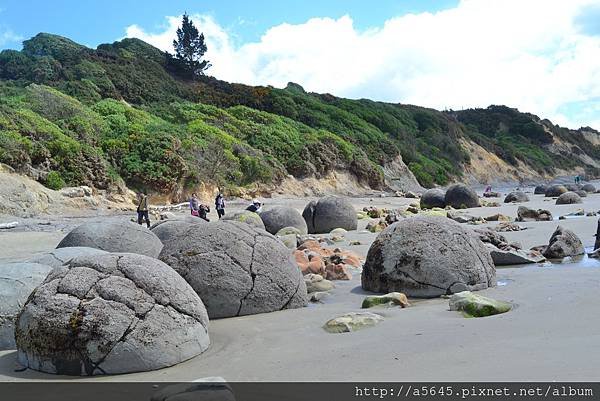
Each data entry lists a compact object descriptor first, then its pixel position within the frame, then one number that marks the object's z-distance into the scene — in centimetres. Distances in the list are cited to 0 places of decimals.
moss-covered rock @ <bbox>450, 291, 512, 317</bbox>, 596
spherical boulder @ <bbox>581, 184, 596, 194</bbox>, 3877
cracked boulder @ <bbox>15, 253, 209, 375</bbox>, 482
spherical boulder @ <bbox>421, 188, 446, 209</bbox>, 2949
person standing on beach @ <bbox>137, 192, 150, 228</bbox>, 1803
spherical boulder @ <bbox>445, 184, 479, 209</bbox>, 2880
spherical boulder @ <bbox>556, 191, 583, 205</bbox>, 2756
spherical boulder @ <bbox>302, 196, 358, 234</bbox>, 1802
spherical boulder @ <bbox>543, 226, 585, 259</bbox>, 1034
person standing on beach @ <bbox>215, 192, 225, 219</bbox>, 2114
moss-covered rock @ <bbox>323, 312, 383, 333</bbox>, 574
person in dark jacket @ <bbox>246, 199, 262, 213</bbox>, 1994
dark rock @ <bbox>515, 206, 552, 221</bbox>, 1830
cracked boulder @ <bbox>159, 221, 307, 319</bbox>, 678
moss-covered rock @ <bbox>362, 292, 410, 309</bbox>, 682
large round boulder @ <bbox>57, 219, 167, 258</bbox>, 916
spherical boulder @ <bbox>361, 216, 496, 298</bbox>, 750
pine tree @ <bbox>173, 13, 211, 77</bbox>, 6162
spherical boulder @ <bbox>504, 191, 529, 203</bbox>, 3234
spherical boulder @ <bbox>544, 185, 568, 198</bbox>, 3531
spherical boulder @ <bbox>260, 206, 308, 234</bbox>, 1677
